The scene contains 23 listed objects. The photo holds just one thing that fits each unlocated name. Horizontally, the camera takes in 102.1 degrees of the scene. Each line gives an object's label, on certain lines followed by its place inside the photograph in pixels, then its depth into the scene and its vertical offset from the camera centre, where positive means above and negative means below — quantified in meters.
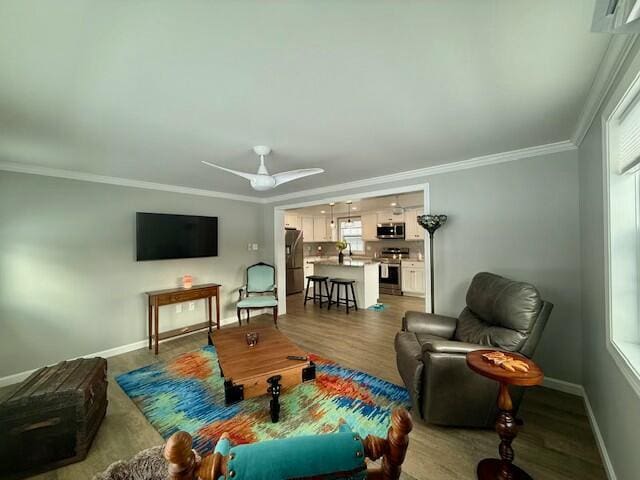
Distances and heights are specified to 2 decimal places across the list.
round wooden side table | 1.51 -1.15
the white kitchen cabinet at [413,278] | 6.67 -1.01
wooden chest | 1.67 -1.23
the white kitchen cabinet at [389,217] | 7.36 +0.67
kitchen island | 5.66 -0.83
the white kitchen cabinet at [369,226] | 7.87 +0.43
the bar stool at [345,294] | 5.58 -1.21
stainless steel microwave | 7.29 +0.26
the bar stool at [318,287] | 6.02 -1.15
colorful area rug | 2.03 -1.48
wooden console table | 3.59 -0.86
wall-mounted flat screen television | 3.77 +0.09
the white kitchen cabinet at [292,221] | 8.01 +0.62
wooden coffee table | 2.03 -1.07
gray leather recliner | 1.90 -0.97
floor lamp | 3.09 +0.21
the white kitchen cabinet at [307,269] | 8.22 -0.91
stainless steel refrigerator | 7.11 -0.59
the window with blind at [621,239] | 1.48 -0.01
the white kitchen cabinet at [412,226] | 6.93 +0.37
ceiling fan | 2.40 +0.62
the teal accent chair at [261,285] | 4.70 -0.81
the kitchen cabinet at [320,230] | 8.76 +0.35
